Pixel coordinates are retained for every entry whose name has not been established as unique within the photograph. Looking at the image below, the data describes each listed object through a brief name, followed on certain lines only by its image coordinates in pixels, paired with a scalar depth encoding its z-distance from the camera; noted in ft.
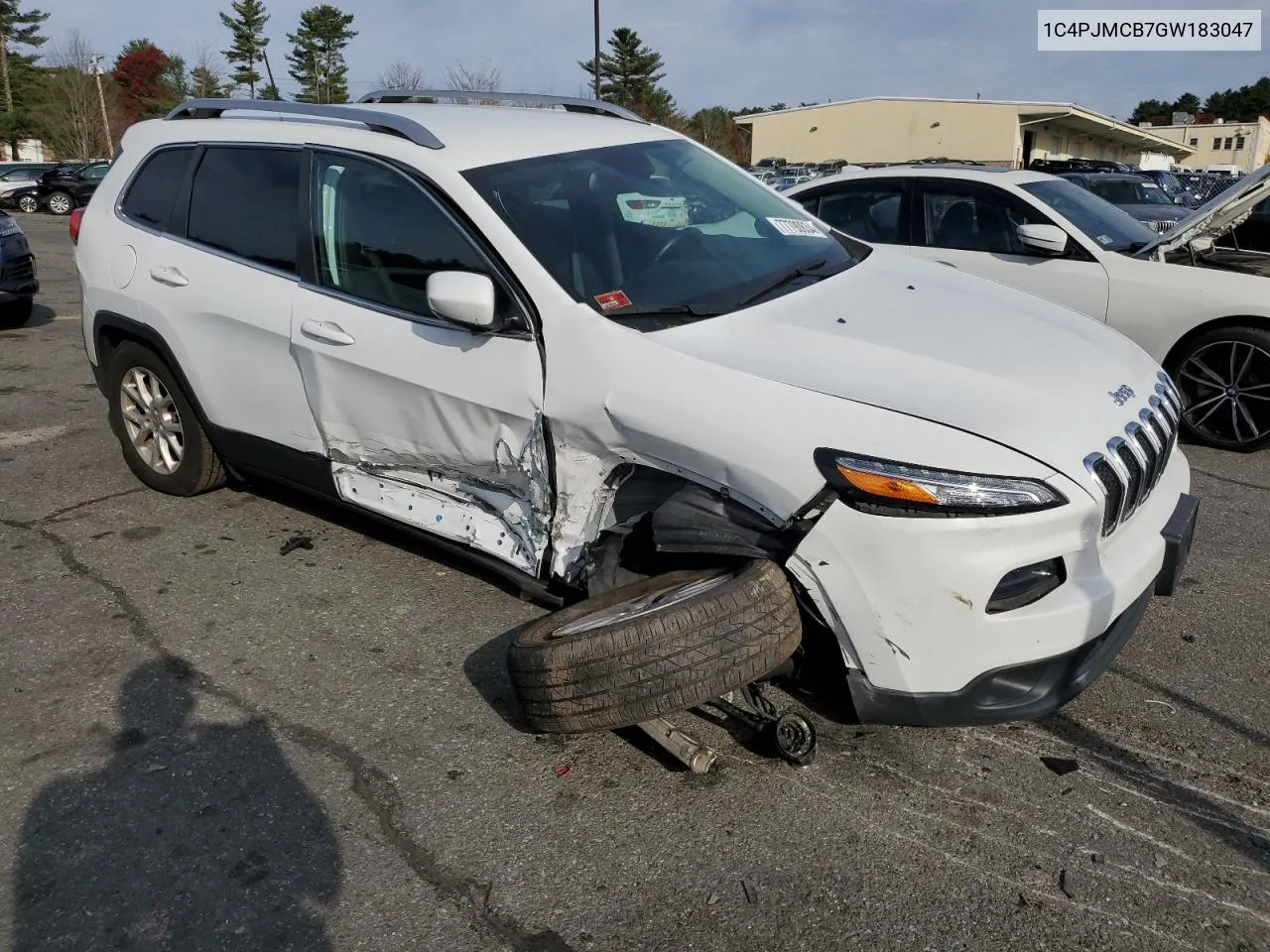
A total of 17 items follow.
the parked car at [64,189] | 92.58
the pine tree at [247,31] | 215.72
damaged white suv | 8.25
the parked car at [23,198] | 93.91
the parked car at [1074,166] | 69.97
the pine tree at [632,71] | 233.55
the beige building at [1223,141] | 269.03
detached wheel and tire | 8.39
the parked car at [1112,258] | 18.67
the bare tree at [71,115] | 156.56
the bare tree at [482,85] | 105.67
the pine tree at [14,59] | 171.22
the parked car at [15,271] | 31.55
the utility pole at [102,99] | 158.51
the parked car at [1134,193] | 45.93
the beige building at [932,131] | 167.32
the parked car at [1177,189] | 71.61
